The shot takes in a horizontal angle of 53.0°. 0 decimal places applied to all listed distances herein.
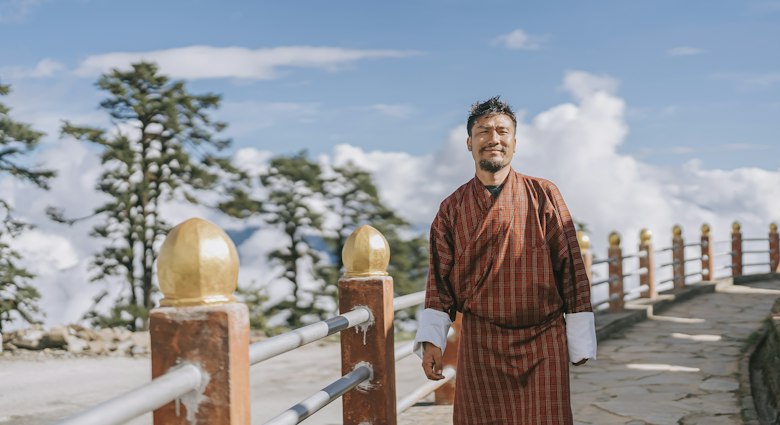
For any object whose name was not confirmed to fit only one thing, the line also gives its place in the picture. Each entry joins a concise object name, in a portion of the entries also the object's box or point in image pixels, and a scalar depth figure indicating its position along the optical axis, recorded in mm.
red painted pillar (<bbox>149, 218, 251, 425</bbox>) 2062
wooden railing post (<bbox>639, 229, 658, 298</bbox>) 12195
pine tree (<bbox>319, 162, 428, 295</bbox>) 23797
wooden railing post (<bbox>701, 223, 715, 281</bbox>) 15555
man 3146
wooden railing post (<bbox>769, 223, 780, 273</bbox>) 18812
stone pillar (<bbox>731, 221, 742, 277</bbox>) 17609
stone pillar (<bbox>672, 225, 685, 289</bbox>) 14102
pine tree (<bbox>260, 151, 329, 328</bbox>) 23172
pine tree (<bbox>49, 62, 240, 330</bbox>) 19906
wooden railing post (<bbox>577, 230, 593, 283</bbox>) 8798
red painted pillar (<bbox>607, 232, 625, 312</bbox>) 10641
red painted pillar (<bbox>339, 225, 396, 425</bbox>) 3732
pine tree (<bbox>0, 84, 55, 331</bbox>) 18547
